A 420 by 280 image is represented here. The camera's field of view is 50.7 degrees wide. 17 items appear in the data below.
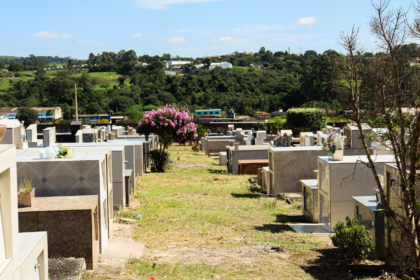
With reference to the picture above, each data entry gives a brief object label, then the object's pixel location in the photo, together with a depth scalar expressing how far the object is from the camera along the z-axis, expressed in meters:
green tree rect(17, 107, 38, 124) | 62.25
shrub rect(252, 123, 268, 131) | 46.15
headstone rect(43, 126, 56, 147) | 13.70
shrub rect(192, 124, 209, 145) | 40.61
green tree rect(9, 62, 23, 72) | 139.12
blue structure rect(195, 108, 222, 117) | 72.11
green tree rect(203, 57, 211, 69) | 130.29
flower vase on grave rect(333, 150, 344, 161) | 10.34
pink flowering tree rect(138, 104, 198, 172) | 23.62
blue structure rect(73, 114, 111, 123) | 66.61
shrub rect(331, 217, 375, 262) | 7.48
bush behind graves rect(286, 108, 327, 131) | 43.00
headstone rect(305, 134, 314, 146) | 17.98
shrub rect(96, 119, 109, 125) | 50.94
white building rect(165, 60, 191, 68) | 153.06
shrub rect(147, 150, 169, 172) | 23.48
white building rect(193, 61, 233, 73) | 130.62
